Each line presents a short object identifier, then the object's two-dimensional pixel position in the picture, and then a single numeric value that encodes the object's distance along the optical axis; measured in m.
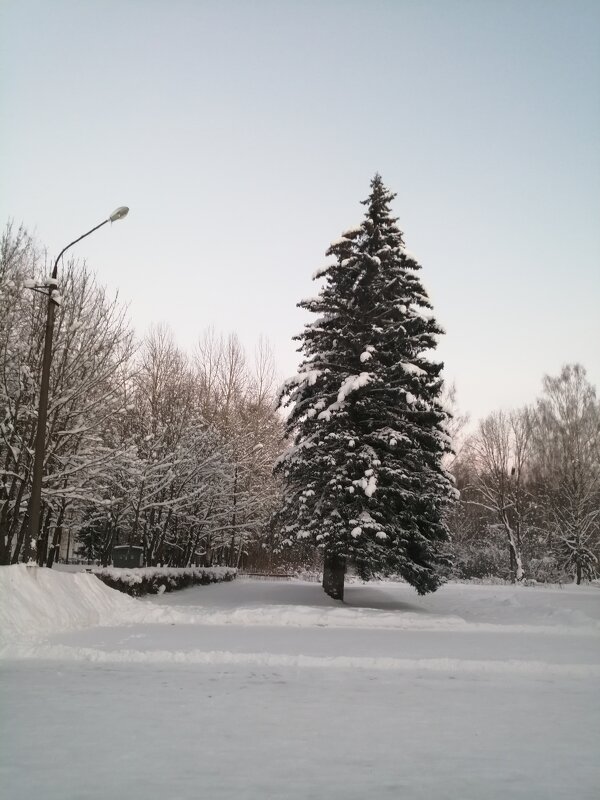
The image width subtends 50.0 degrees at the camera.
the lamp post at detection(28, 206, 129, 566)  13.79
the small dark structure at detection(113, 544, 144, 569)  25.06
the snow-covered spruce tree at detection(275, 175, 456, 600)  20.28
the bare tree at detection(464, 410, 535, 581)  45.62
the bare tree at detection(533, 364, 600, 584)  40.94
